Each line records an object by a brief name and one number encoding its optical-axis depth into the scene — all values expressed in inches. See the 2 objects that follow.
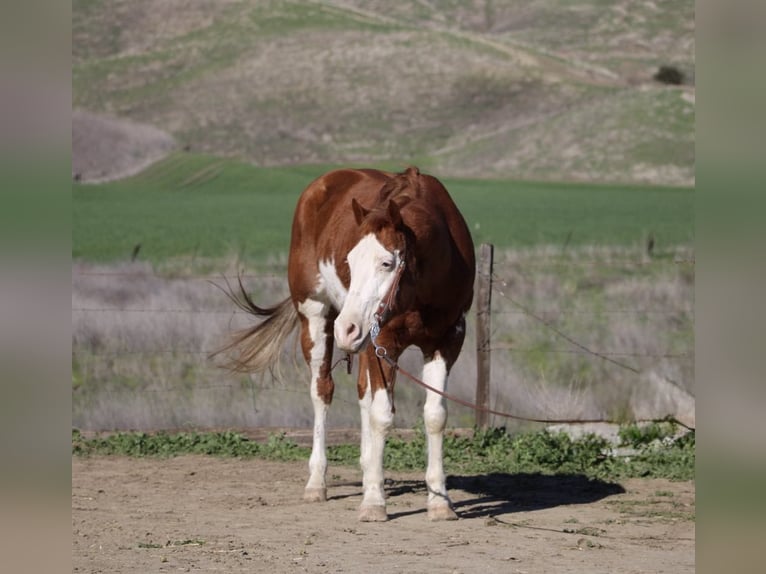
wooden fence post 818.8
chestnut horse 512.7
